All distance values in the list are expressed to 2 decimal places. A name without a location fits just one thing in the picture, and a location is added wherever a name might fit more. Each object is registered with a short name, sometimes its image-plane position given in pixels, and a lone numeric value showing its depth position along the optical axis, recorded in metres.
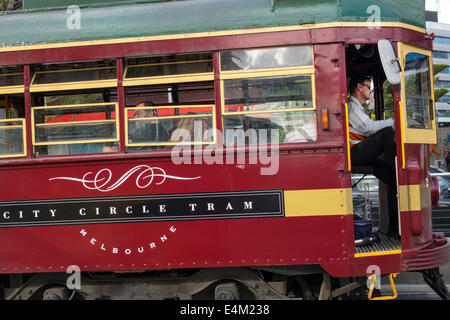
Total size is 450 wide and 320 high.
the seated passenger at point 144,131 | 4.74
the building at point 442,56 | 58.25
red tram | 4.59
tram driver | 4.92
